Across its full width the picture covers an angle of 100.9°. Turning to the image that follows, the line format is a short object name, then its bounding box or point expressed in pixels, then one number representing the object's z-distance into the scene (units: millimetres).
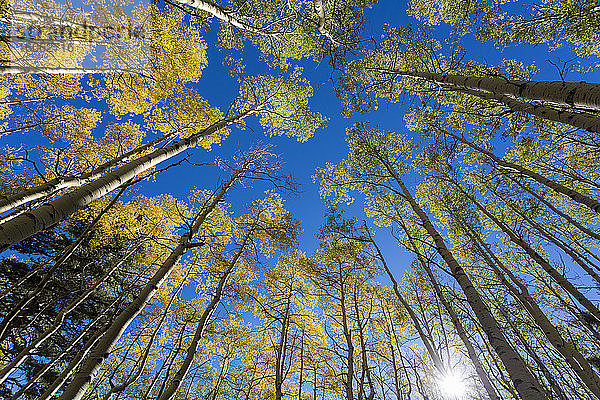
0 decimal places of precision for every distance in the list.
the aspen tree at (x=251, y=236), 3045
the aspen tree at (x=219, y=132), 1430
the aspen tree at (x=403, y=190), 2574
